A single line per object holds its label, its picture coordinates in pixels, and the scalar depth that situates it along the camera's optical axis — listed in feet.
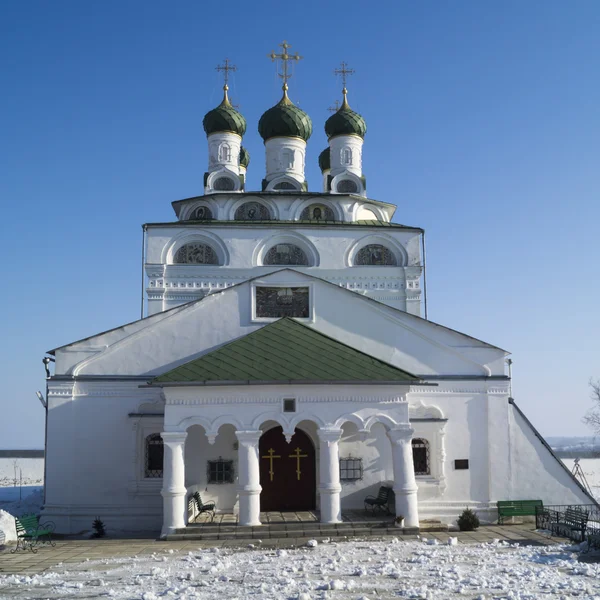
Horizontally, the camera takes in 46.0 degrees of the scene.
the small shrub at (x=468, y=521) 42.11
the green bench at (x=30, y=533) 36.88
